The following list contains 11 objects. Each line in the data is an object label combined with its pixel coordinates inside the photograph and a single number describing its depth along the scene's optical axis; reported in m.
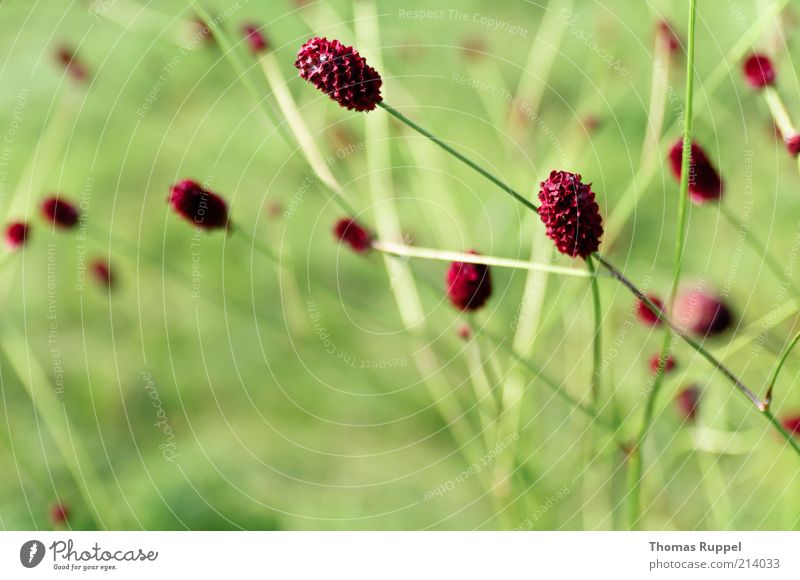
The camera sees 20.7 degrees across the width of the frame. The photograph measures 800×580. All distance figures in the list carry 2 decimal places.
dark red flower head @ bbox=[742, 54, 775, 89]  0.51
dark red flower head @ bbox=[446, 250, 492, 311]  0.50
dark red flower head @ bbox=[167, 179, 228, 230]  0.50
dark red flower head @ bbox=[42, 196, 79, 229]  0.53
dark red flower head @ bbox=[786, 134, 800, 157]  0.49
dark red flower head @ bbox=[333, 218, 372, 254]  0.53
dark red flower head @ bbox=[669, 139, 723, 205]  0.50
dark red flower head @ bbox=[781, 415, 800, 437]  0.54
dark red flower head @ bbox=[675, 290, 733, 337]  0.53
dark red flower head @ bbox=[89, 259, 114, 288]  0.60
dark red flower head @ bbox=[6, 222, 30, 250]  0.53
